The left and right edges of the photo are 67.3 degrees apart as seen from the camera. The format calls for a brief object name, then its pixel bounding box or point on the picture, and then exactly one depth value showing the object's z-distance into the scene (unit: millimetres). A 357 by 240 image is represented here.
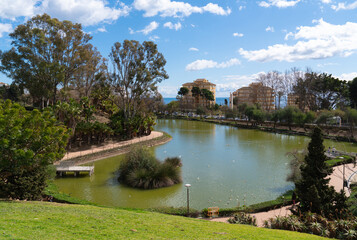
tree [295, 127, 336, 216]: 11173
